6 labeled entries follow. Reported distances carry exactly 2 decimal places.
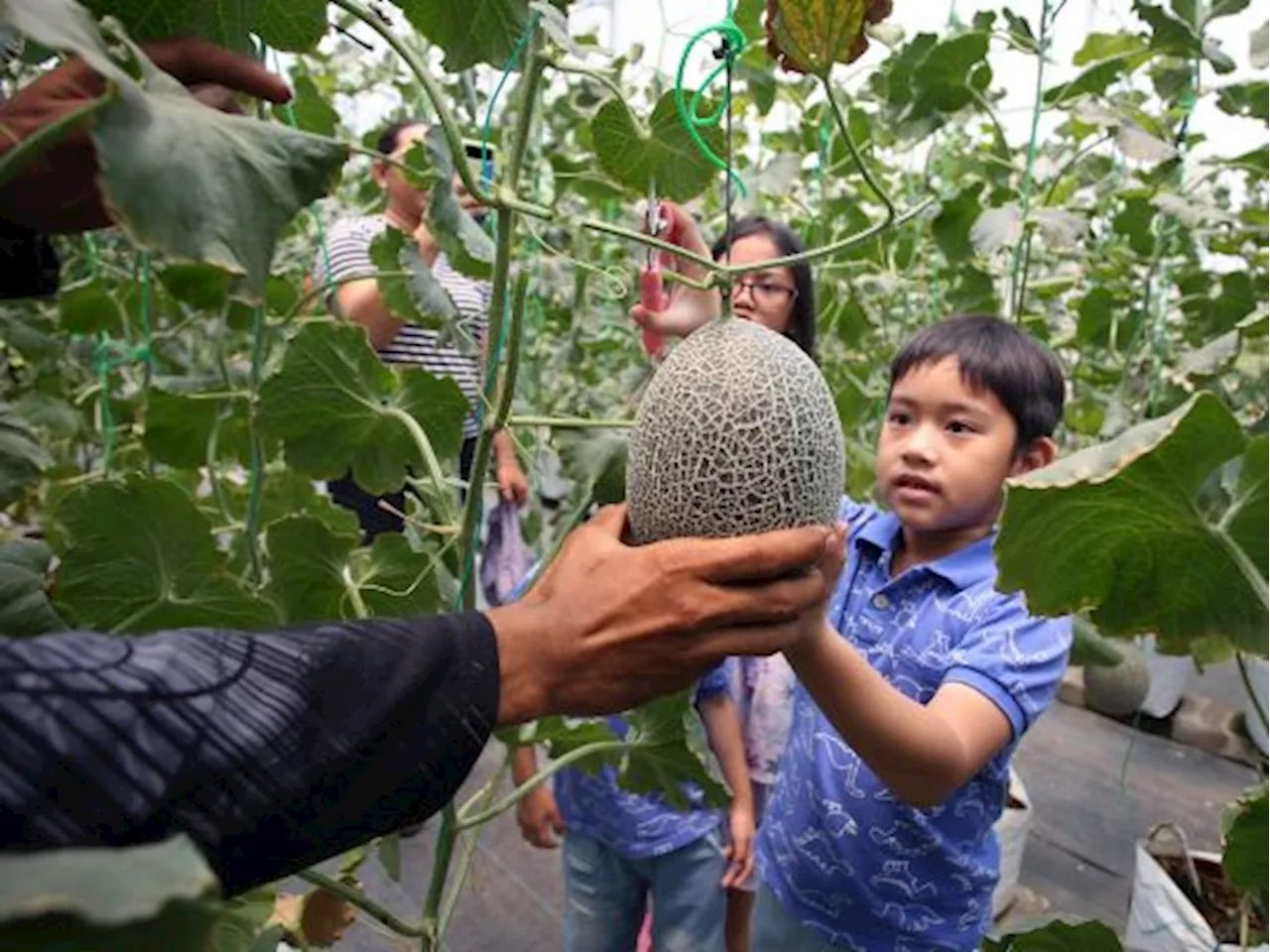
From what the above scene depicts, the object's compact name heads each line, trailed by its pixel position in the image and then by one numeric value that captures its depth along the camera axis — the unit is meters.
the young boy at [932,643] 1.14
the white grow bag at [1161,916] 1.67
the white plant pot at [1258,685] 2.84
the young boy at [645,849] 1.58
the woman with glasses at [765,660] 1.66
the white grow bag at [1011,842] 2.11
